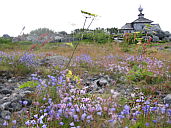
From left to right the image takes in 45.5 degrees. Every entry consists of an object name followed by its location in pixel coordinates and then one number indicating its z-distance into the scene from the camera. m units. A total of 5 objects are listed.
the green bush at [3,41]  22.93
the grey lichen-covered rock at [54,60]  7.18
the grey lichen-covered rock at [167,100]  3.19
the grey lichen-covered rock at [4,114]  2.63
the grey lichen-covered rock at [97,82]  4.15
